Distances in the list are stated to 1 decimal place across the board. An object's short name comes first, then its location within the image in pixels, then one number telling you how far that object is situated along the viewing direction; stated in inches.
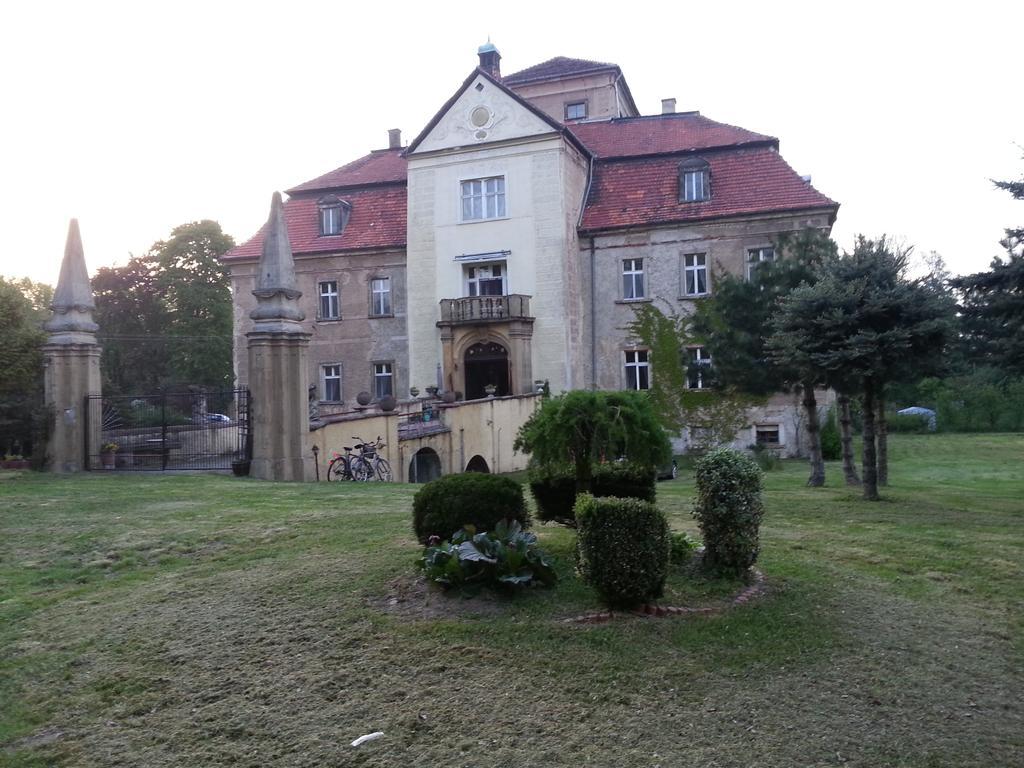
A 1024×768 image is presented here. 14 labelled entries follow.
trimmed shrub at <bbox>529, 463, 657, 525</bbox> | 346.6
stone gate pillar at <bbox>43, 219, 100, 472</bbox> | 789.9
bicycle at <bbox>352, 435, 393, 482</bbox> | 870.4
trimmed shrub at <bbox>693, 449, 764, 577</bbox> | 287.9
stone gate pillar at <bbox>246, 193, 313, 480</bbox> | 737.6
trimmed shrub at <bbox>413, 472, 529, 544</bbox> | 308.2
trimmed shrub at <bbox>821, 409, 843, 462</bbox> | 1264.8
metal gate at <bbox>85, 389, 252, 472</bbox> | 804.0
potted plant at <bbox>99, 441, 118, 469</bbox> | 807.1
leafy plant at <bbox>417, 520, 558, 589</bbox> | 278.4
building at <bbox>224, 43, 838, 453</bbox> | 1350.9
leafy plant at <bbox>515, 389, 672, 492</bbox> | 330.3
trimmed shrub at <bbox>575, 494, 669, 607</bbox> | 256.5
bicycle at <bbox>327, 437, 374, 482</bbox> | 843.4
